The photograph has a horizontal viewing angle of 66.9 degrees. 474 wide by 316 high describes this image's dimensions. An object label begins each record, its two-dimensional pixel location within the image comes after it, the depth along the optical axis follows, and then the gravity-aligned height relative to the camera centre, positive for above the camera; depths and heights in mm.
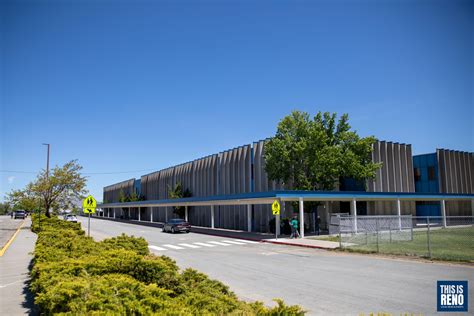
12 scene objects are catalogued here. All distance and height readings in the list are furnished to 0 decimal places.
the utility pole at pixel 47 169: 42556 +3288
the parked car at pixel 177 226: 34822 -3088
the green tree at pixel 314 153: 32250 +3575
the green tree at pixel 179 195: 51156 -99
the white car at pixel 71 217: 57244 -3413
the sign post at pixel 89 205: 19597 -500
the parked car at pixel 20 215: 77075 -3888
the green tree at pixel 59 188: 41406 +984
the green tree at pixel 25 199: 42188 -250
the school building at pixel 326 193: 33969 +436
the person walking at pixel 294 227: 27156 -2660
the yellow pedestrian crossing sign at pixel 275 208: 26125 -1117
